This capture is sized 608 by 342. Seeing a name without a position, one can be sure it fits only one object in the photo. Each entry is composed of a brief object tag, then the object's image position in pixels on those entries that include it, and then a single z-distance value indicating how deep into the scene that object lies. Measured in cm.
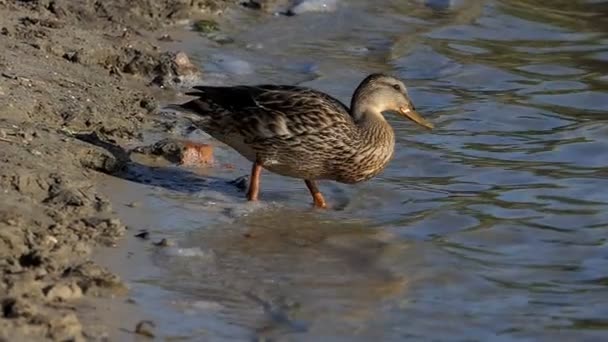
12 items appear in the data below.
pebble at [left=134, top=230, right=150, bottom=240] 1437
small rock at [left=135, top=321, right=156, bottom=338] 1145
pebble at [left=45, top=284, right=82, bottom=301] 1163
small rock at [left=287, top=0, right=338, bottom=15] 2684
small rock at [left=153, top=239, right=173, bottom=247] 1422
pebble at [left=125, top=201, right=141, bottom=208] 1552
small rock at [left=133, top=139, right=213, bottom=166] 1772
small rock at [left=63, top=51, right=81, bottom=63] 2011
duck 1702
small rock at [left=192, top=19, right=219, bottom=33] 2459
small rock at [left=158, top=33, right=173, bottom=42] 2330
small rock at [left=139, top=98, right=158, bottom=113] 1944
